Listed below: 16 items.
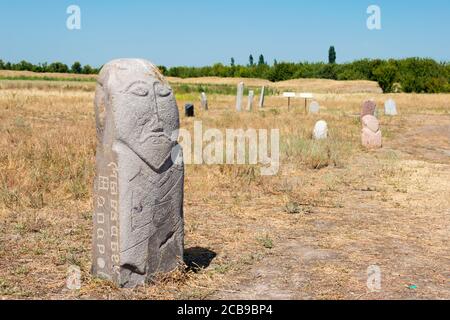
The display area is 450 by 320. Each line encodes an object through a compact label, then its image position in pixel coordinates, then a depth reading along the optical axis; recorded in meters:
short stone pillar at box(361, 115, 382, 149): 15.80
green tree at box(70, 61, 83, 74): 99.19
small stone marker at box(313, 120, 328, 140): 16.33
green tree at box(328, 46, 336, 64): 98.00
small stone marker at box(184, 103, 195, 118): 22.70
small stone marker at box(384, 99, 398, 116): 27.86
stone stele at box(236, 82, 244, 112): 26.71
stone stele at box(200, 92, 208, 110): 26.42
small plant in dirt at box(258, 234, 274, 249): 6.50
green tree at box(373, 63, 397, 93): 57.84
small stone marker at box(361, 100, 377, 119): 18.83
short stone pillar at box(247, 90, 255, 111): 27.20
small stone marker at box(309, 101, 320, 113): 26.67
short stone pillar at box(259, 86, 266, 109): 30.26
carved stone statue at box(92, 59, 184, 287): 4.64
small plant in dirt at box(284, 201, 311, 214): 8.30
